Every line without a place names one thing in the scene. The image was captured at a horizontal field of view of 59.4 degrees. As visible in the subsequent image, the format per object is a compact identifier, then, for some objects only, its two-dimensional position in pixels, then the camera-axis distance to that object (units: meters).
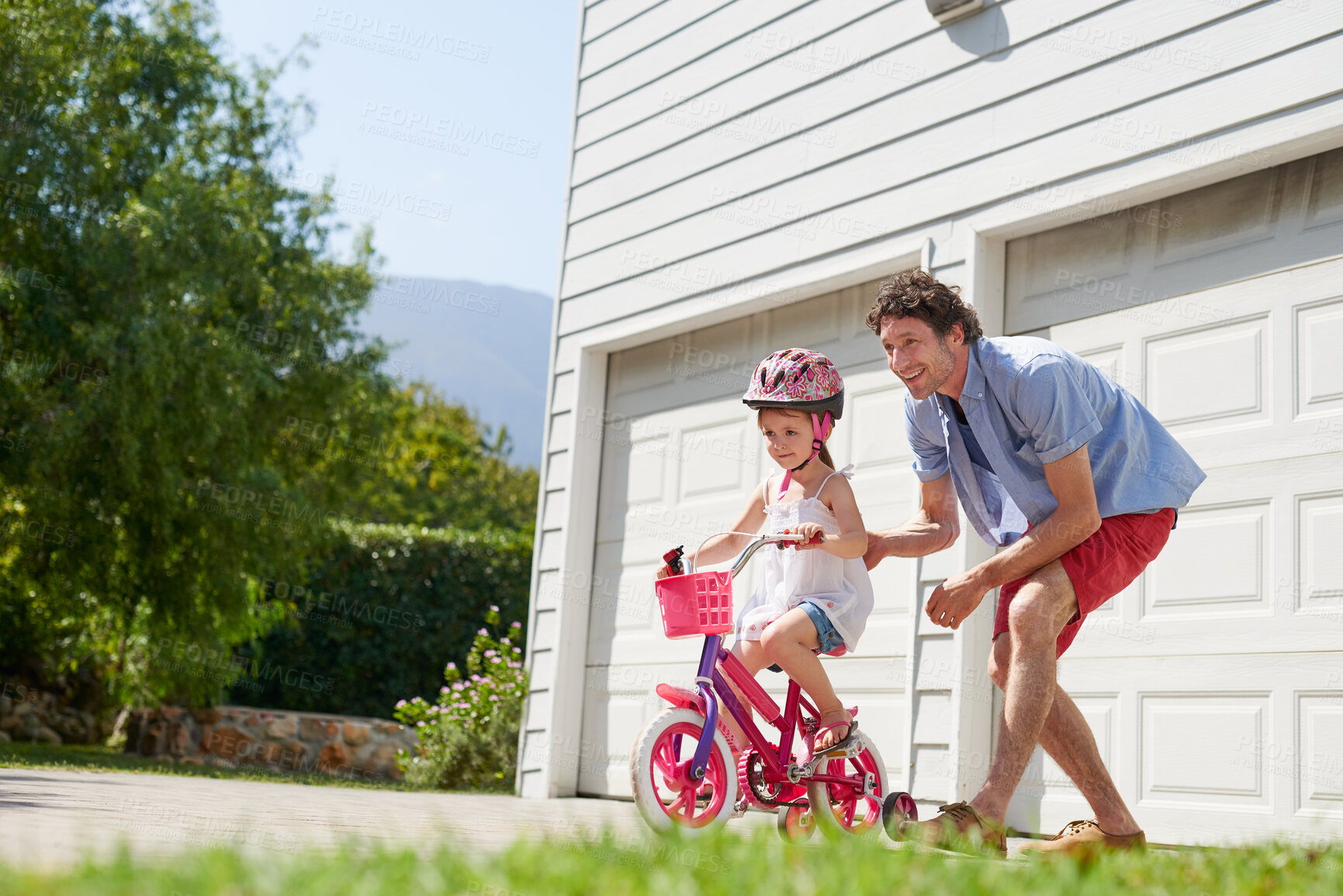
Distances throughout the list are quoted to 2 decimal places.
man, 2.84
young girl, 3.42
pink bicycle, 3.18
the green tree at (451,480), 26.11
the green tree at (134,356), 8.21
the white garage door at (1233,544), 3.65
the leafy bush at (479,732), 7.11
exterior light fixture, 4.79
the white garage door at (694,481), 4.97
